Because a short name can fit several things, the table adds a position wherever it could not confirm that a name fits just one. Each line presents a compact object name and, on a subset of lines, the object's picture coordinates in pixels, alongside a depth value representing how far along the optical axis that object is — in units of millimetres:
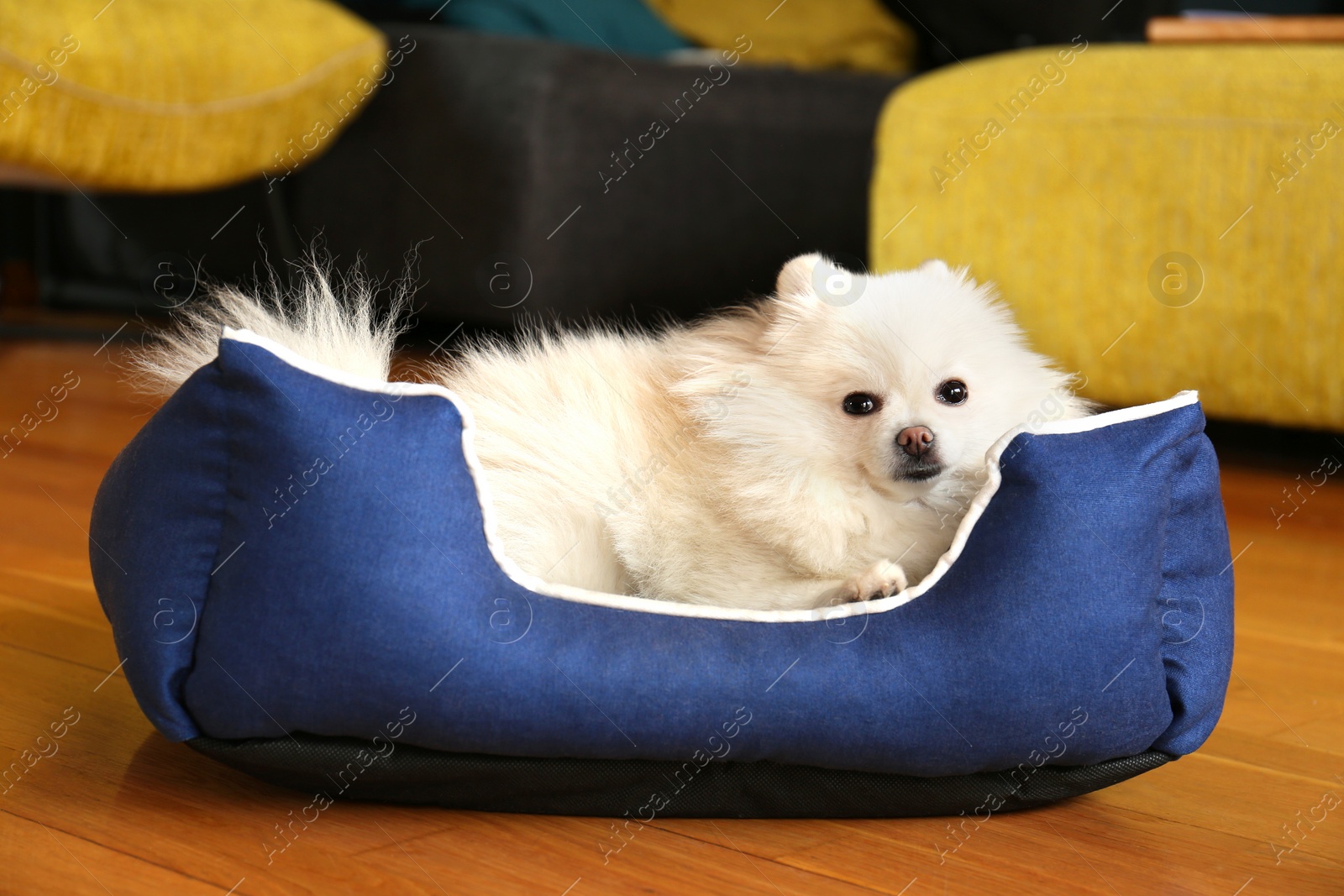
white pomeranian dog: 1804
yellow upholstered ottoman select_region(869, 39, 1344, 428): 2582
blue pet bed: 1675
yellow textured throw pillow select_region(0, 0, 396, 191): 2930
